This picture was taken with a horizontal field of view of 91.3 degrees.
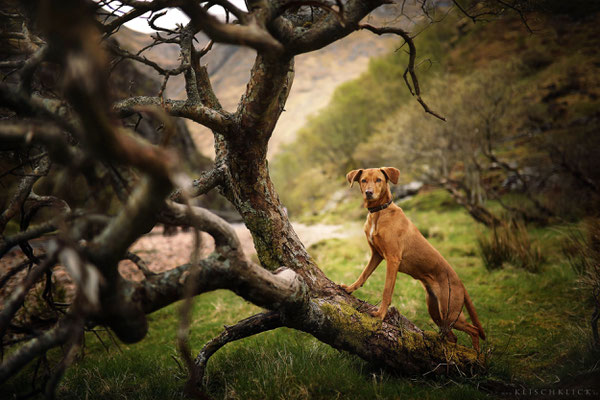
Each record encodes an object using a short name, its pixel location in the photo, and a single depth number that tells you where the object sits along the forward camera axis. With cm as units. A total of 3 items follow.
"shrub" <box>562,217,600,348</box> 310
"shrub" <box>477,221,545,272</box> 664
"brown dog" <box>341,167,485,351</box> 352
